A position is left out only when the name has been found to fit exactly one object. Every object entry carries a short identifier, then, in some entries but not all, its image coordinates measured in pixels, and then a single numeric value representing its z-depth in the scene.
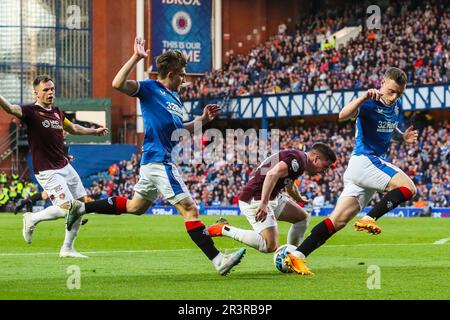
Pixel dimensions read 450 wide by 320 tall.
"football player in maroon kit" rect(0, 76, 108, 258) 15.96
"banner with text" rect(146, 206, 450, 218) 41.53
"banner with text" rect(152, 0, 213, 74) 64.69
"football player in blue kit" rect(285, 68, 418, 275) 12.66
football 12.99
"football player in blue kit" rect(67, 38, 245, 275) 12.50
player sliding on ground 13.02
